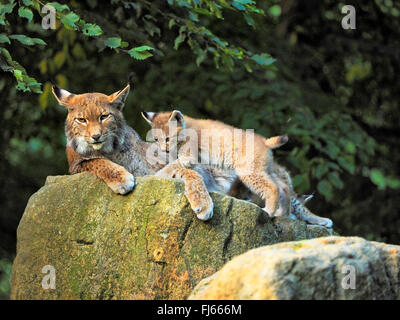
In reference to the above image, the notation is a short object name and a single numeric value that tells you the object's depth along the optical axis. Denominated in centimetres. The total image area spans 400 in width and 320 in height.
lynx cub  573
